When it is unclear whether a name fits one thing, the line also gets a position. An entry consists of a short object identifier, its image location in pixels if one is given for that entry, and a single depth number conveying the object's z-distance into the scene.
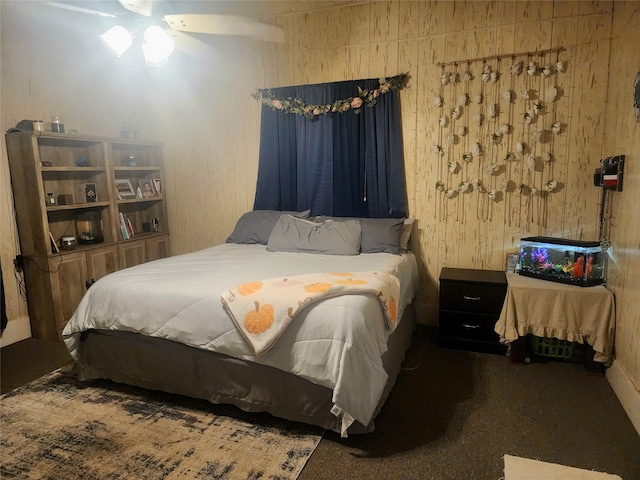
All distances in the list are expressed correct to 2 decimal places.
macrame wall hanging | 3.04
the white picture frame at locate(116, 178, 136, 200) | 4.03
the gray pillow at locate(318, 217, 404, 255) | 3.19
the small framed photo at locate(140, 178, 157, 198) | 4.28
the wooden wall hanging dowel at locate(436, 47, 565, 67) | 2.96
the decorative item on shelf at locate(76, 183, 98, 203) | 3.64
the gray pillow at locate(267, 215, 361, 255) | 3.19
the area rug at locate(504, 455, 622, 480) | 1.63
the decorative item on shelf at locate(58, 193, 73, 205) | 3.48
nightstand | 2.90
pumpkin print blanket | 1.98
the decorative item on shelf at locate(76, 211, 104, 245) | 3.67
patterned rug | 1.81
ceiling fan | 2.68
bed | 1.90
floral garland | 3.40
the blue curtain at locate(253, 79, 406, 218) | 3.48
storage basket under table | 2.77
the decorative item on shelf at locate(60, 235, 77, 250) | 3.46
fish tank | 2.69
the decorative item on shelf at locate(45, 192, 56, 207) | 3.33
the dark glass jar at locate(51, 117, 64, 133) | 3.30
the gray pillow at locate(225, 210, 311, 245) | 3.64
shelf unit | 3.20
